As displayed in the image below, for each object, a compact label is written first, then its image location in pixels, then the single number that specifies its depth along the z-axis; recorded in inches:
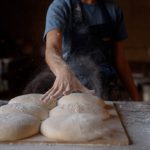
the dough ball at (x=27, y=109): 52.5
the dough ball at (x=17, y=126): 45.3
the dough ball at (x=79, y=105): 53.1
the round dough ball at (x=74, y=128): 45.2
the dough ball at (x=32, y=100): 56.9
